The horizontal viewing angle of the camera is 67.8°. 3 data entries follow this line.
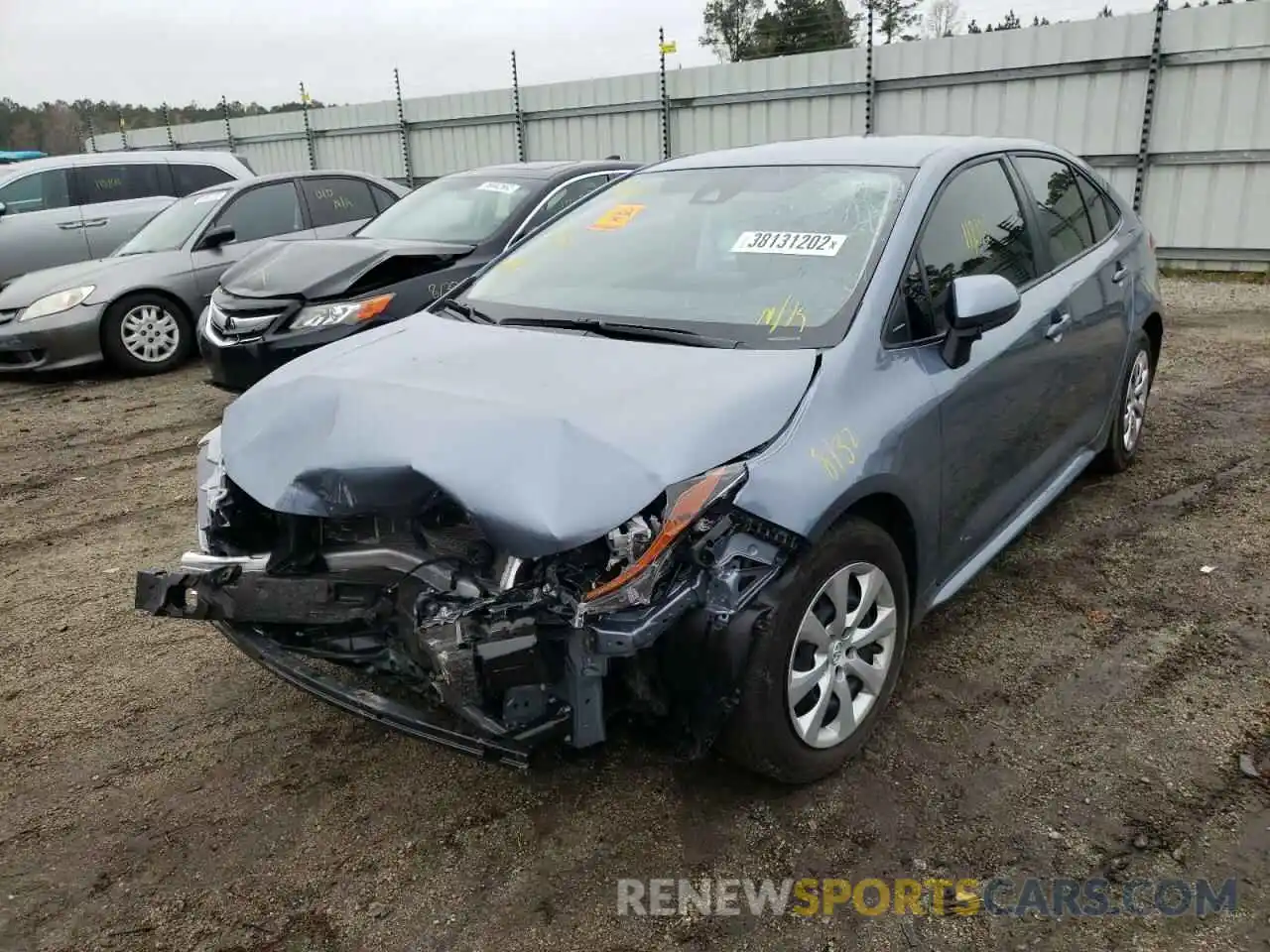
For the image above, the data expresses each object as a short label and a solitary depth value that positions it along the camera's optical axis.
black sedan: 5.67
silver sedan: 7.61
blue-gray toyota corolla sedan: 2.15
